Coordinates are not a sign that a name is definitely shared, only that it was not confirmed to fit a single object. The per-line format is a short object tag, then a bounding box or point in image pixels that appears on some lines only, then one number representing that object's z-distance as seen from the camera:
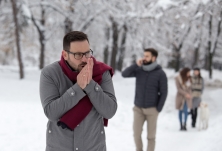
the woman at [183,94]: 8.77
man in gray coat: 2.19
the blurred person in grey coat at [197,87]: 9.68
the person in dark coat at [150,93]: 5.16
